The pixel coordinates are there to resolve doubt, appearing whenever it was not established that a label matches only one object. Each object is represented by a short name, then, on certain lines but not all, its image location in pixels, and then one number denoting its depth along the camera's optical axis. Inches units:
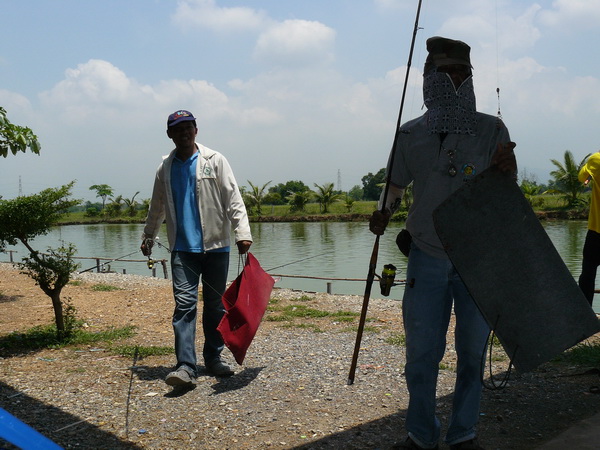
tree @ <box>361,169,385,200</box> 3698.3
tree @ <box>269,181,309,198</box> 4116.9
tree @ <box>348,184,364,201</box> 4520.7
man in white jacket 203.9
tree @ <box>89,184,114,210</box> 3531.0
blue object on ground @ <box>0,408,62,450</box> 80.6
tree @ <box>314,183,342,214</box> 2357.3
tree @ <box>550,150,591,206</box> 1743.4
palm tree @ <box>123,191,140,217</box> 2755.9
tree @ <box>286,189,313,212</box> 2415.1
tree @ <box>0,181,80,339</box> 264.4
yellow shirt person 254.1
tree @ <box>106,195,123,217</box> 2832.2
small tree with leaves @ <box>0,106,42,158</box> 268.2
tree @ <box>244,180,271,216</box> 2304.4
